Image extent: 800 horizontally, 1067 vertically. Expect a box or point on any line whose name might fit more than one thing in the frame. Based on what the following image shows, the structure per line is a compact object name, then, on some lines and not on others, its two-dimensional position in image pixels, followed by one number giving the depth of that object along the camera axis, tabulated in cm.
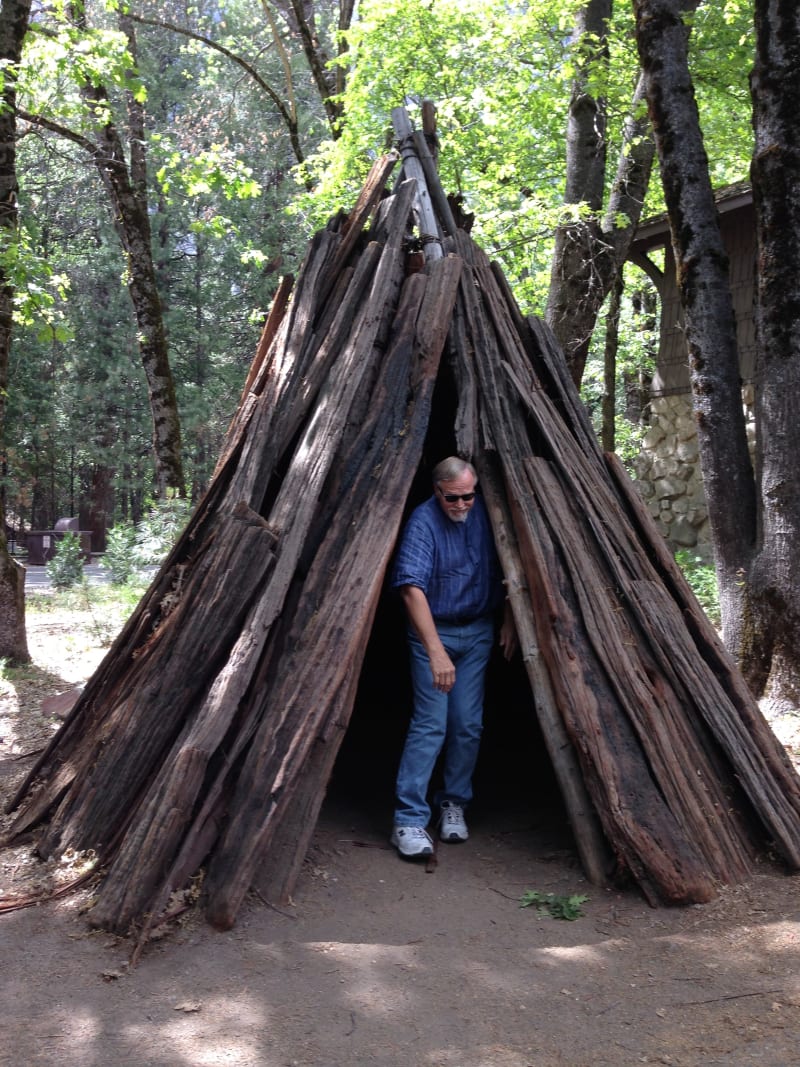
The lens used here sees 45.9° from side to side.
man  459
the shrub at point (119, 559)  1457
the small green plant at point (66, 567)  1495
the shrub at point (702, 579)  1113
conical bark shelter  388
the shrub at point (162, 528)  1301
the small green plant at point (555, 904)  384
